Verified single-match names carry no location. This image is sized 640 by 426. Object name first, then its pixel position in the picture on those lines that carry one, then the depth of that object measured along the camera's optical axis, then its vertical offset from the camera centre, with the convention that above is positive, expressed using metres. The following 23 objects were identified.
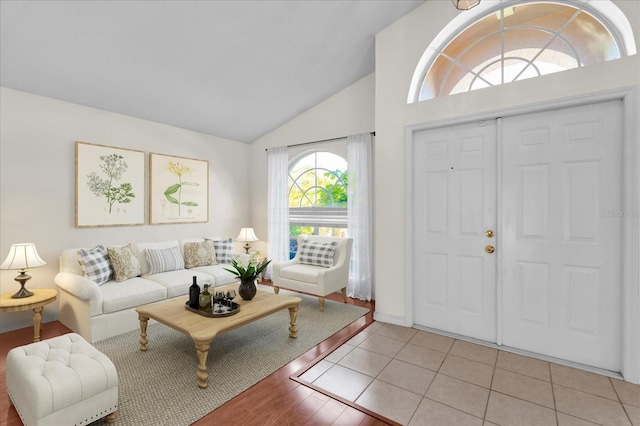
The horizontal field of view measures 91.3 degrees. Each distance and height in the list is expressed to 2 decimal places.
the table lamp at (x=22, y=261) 2.95 -0.47
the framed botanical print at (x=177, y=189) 4.53 +0.34
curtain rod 4.51 +1.12
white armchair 3.97 -0.82
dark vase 3.01 -0.76
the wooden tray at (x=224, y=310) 2.60 -0.85
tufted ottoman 1.65 -0.97
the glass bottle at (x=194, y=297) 2.79 -0.76
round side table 2.85 -0.86
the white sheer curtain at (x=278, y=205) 5.36 +0.11
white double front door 2.51 -0.19
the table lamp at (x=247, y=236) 5.26 -0.41
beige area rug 2.03 -1.26
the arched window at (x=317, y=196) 4.93 +0.26
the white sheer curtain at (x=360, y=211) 4.44 +0.00
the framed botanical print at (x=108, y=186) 3.78 +0.33
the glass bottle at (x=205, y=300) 2.75 -0.78
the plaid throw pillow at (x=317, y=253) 4.38 -0.59
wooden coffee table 2.26 -0.88
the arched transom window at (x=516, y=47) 2.61 +1.52
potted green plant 3.01 -0.67
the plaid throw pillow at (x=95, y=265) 3.44 -0.60
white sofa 3.01 -0.90
